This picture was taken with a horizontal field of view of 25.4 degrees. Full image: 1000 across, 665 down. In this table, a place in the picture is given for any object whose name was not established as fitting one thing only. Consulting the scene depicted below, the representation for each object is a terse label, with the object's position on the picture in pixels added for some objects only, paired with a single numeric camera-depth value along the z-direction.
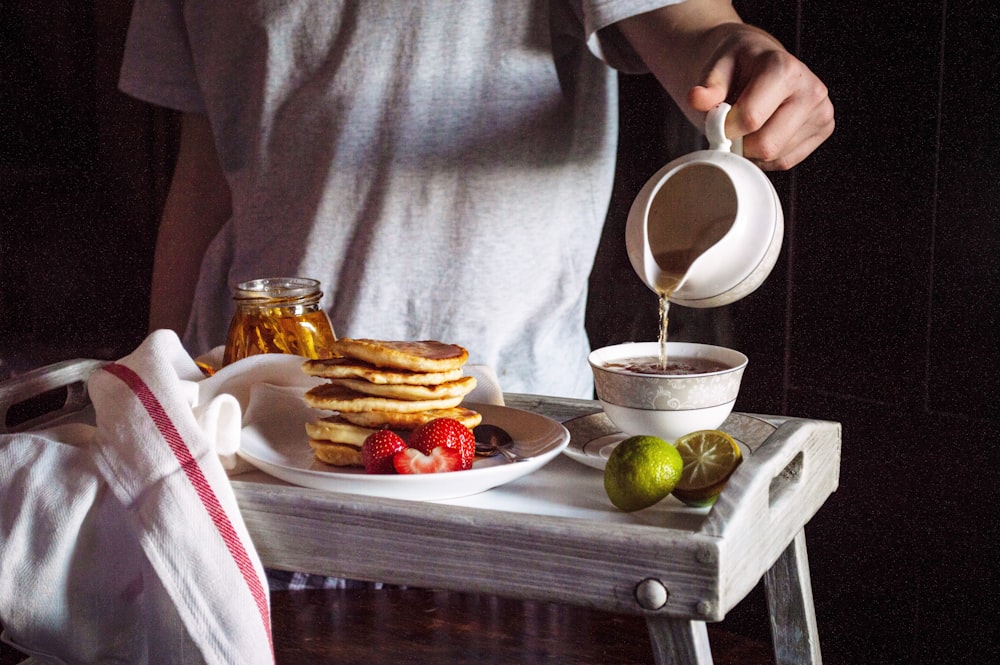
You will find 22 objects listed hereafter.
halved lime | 1.39
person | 1.92
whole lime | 1.37
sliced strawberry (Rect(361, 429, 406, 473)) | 1.42
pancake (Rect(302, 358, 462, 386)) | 1.47
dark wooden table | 1.54
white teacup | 1.46
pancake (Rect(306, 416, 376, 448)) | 1.46
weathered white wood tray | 1.32
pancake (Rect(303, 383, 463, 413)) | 1.47
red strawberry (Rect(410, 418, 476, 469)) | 1.42
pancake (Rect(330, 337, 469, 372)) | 1.47
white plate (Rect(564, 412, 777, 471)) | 1.49
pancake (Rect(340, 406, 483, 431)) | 1.47
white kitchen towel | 1.38
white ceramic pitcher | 1.50
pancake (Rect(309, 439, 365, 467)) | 1.46
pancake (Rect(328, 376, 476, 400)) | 1.47
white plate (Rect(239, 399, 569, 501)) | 1.40
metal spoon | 1.47
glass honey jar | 1.62
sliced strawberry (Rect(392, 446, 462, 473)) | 1.41
